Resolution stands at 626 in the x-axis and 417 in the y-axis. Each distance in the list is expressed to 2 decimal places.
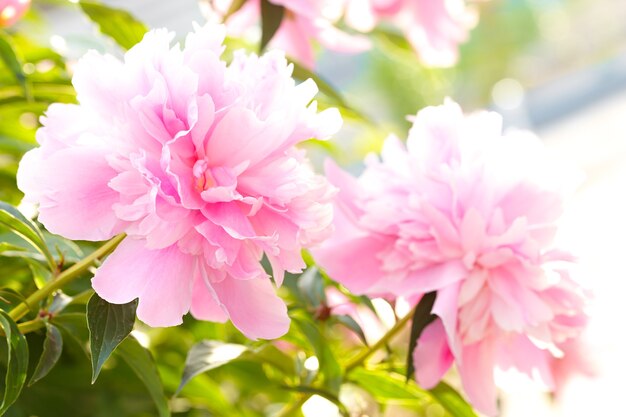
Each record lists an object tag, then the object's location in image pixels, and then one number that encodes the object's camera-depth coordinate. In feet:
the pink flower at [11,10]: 3.16
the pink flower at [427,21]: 3.78
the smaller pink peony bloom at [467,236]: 2.99
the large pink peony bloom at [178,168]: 2.65
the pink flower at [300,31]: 3.50
